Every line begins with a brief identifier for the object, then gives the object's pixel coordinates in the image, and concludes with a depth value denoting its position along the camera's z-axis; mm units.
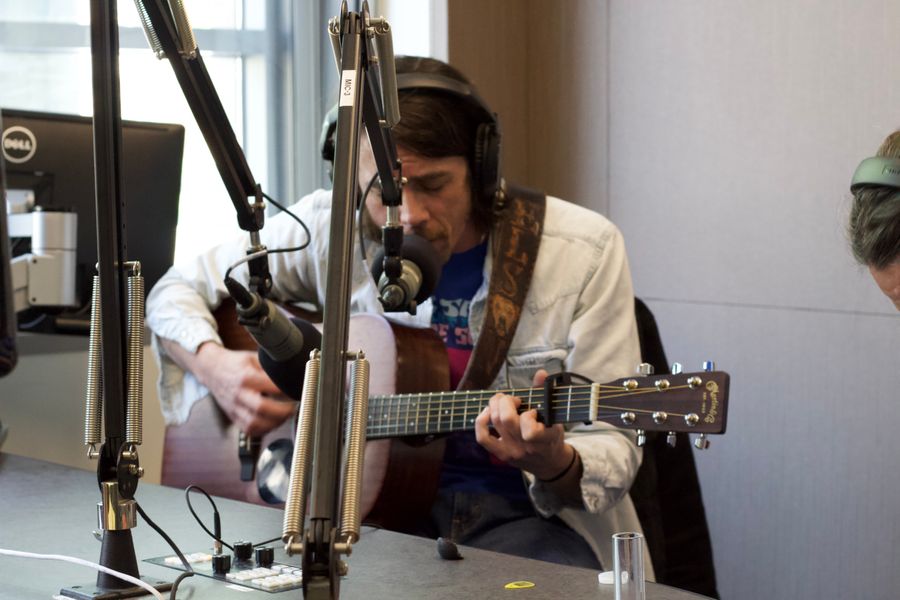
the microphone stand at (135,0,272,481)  2013
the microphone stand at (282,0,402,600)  1715
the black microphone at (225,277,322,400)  2153
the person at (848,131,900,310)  2419
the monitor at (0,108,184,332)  2968
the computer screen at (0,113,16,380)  2090
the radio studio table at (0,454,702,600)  2165
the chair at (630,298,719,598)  2874
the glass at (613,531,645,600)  2079
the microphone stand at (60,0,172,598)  1976
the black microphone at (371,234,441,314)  2321
